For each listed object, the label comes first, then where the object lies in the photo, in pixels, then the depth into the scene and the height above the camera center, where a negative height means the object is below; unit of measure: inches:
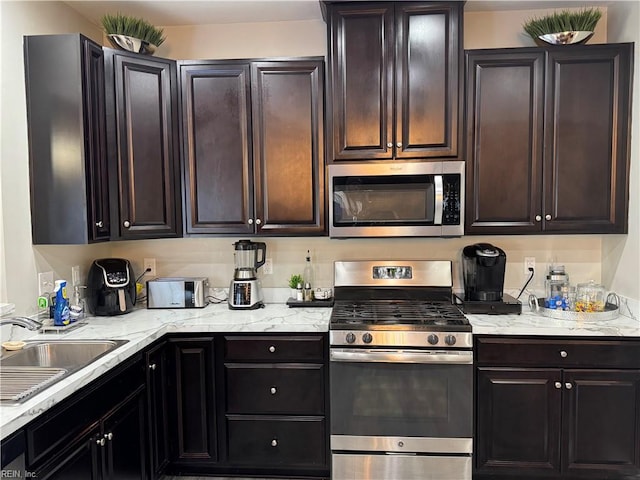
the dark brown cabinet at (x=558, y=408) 86.6 -39.2
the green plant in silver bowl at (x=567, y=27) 94.7 +40.5
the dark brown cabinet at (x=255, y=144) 100.7 +16.9
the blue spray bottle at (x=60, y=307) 88.0 -17.5
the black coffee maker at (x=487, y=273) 99.7 -13.6
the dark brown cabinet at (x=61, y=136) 85.4 +16.4
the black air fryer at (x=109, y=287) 100.3 -15.7
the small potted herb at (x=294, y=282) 111.3 -16.8
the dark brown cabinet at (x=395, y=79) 95.7 +30.0
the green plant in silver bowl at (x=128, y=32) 96.3 +41.6
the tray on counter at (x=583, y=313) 92.2 -21.5
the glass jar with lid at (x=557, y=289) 98.2 -17.8
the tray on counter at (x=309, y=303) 107.0 -21.3
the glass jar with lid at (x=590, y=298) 95.9 -19.2
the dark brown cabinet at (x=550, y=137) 95.1 +16.7
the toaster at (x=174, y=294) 107.7 -18.6
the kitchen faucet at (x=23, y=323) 70.5 -16.5
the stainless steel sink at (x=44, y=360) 62.5 -23.2
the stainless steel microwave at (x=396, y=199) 95.8 +3.5
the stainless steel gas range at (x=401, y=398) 87.6 -36.9
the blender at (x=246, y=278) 106.3 -15.0
